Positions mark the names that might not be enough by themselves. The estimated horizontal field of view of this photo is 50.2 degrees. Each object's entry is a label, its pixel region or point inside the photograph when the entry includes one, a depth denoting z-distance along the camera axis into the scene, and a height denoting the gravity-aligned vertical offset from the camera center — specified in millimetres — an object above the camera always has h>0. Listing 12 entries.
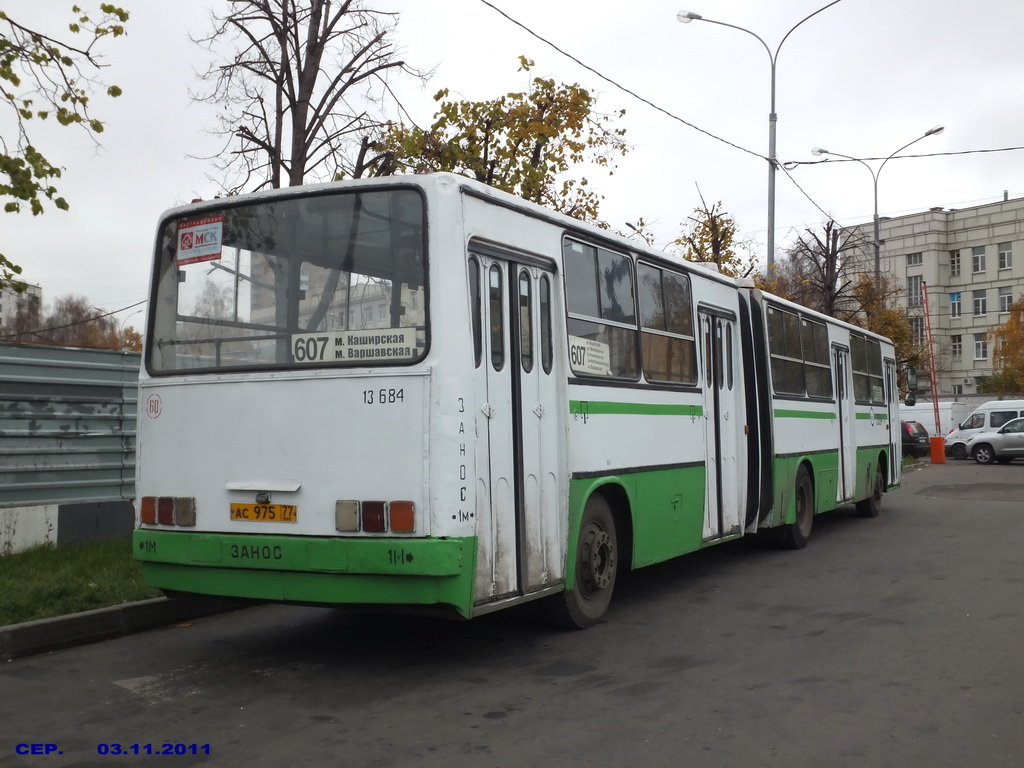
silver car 35875 -237
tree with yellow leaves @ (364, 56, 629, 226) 17011 +5035
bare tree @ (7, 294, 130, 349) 54500 +7183
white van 37906 +576
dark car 39719 -48
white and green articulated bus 6414 +285
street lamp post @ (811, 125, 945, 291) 30547 +8141
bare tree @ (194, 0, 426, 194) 15328 +5422
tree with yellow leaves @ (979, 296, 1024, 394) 60747 +4995
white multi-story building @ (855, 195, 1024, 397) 77188 +11910
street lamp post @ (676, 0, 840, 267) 24297 +6283
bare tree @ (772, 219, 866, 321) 34750 +5618
